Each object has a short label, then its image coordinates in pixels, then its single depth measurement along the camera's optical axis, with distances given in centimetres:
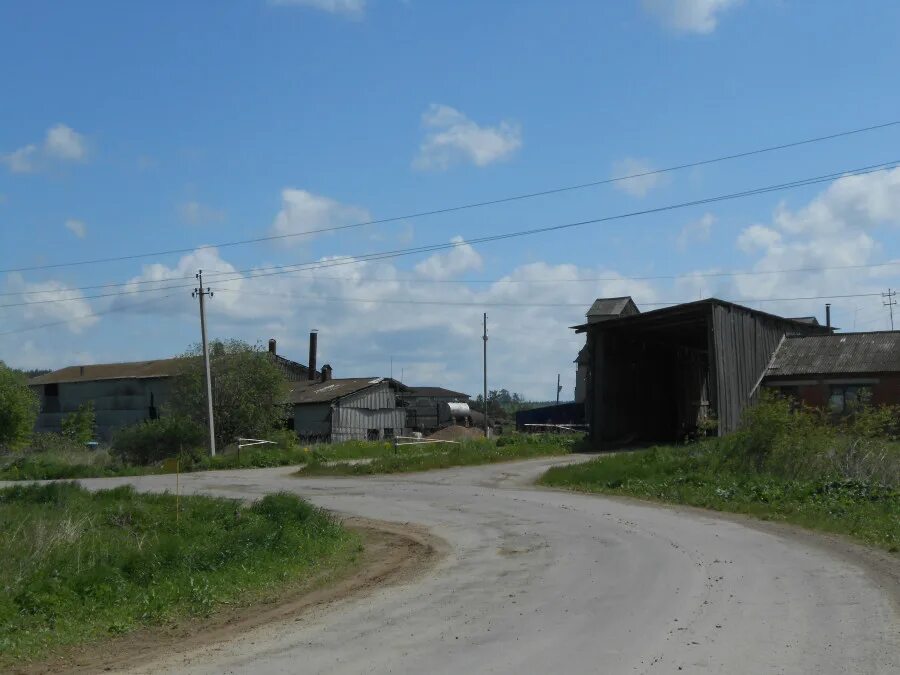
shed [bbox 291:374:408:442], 6138
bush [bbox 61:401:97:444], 6419
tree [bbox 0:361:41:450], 5662
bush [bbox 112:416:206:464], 4556
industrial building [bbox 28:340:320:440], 7025
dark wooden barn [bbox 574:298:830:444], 3934
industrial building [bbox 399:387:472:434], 7188
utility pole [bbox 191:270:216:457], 4462
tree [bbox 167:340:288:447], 5341
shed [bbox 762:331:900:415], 4069
